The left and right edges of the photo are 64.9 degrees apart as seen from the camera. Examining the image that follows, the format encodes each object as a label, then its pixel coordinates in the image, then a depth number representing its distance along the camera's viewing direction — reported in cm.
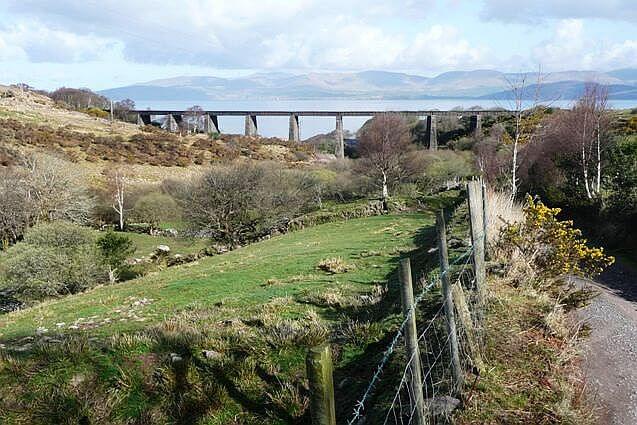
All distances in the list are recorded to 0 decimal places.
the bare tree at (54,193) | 3488
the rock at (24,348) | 828
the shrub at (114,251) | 2380
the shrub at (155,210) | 4262
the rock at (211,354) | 718
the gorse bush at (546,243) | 823
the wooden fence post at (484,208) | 797
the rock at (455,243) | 1202
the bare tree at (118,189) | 4290
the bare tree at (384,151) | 4269
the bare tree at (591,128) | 2614
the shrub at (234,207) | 2978
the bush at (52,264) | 2030
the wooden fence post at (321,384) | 237
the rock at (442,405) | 453
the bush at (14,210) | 3328
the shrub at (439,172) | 4459
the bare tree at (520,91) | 1809
